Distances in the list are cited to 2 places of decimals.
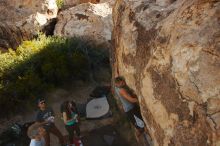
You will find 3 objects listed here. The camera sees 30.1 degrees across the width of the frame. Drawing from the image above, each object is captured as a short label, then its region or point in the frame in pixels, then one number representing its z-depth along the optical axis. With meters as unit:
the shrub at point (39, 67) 11.65
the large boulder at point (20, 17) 15.03
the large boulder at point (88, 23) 13.40
